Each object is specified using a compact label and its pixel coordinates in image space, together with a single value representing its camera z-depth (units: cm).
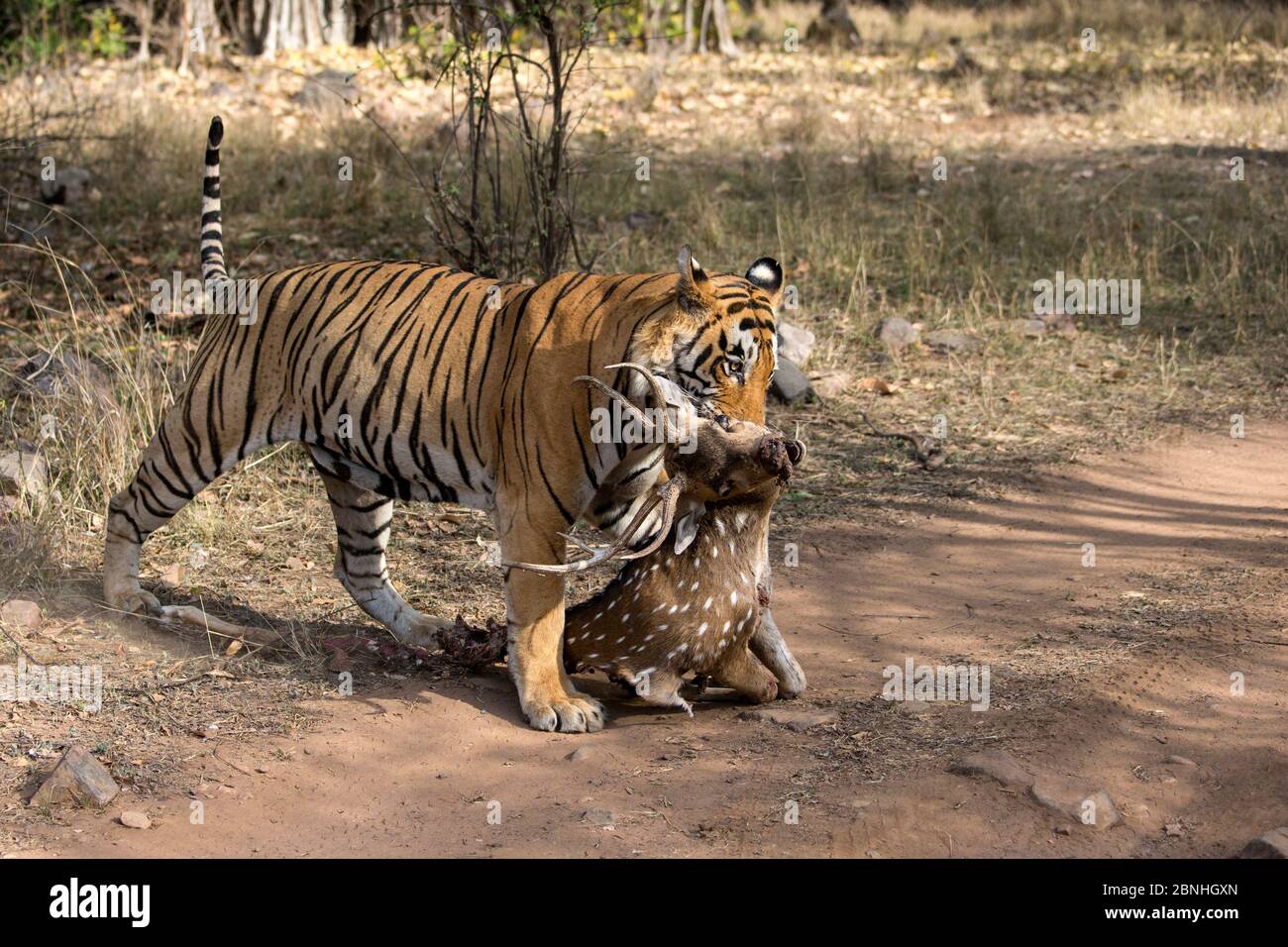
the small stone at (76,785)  892
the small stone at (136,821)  868
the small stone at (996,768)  872
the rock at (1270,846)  753
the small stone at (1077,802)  828
